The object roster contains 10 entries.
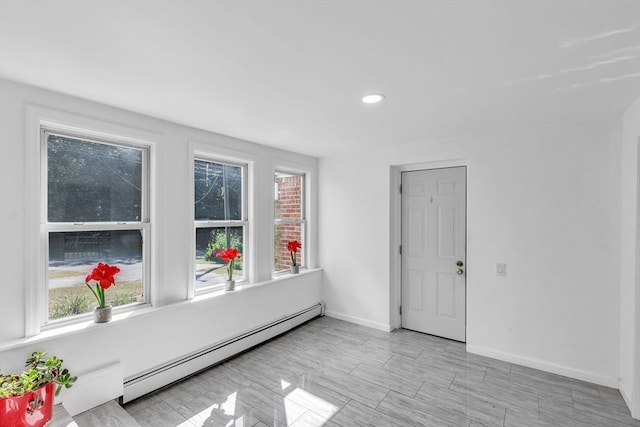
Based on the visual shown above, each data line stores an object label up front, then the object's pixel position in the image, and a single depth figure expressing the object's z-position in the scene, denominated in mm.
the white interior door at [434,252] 3559
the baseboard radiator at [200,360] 2451
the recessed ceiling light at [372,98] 2188
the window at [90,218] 2201
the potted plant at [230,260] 3168
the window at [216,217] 3148
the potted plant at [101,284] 2203
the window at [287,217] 4180
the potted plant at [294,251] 4109
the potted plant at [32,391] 1562
